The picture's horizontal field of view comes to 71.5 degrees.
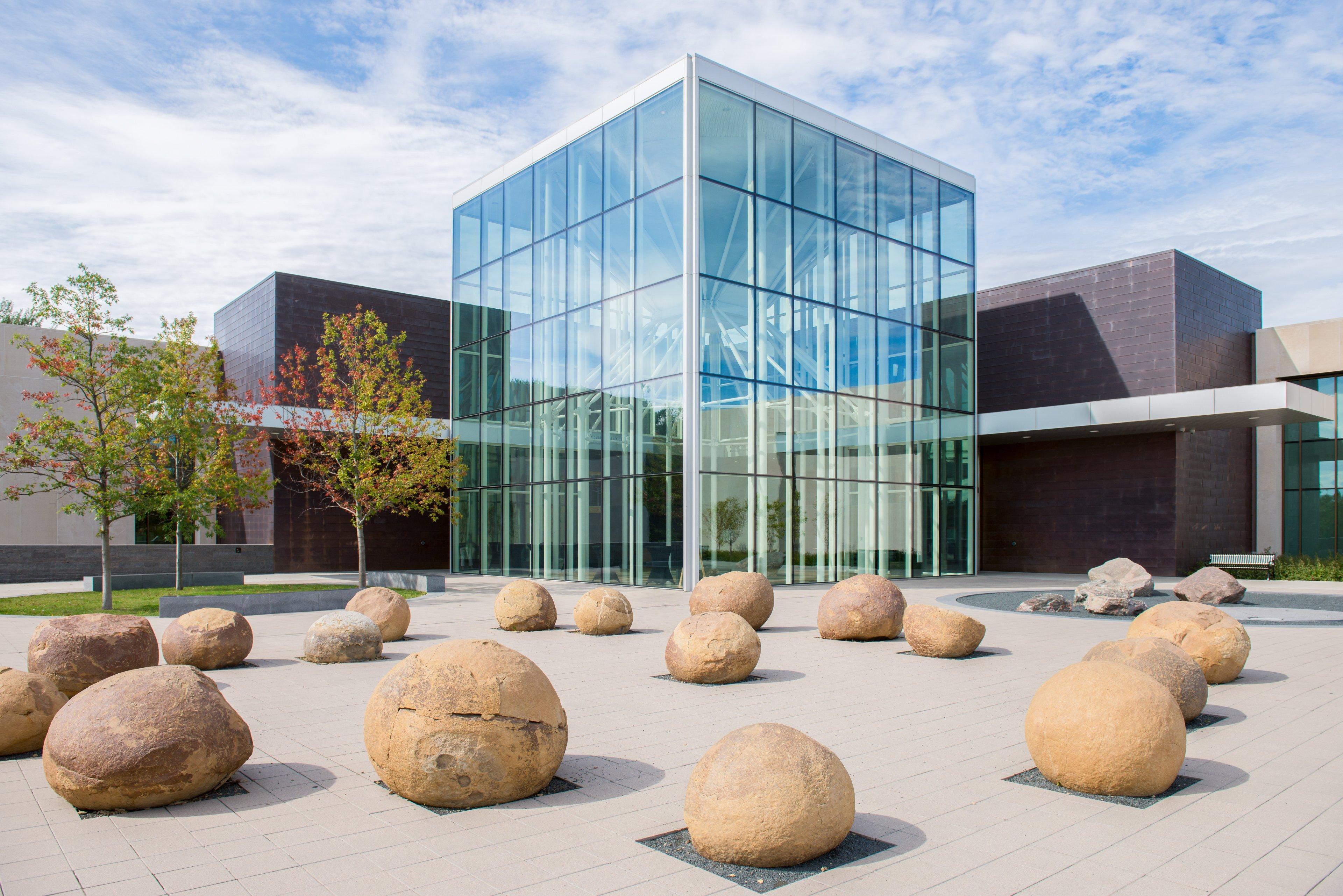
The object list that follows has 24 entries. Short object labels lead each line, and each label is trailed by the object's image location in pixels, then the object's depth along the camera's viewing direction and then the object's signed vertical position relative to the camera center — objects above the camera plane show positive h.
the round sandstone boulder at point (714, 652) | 10.59 -2.10
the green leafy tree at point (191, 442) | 21.84 +0.67
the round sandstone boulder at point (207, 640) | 11.66 -2.17
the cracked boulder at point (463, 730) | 5.96 -1.70
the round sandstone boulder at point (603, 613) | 15.05 -2.36
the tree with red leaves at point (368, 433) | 25.47 +0.99
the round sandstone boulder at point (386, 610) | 14.34 -2.20
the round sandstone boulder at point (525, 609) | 15.72 -2.40
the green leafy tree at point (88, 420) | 19.86 +1.07
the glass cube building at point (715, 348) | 24.19 +3.49
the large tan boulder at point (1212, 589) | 20.33 -2.65
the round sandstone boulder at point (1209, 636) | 10.45 -1.90
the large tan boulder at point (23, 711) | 7.37 -1.94
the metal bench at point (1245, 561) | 29.84 -3.01
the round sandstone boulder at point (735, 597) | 14.50 -2.01
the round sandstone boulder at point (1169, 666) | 8.17 -1.75
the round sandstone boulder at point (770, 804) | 5.01 -1.83
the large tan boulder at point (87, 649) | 8.84 -1.75
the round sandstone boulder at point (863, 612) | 13.97 -2.17
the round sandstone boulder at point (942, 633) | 12.36 -2.20
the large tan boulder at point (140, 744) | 5.89 -1.78
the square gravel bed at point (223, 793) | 6.03 -2.24
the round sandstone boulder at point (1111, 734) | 6.18 -1.79
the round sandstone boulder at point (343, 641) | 12.30 -2.29
